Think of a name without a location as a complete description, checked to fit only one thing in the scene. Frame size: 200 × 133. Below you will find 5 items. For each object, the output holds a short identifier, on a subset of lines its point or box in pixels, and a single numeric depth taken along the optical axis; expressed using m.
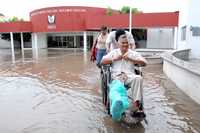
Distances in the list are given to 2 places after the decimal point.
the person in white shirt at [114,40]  2.97
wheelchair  2.46
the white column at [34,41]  20.04
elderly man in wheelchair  2.38
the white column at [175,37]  13.67
